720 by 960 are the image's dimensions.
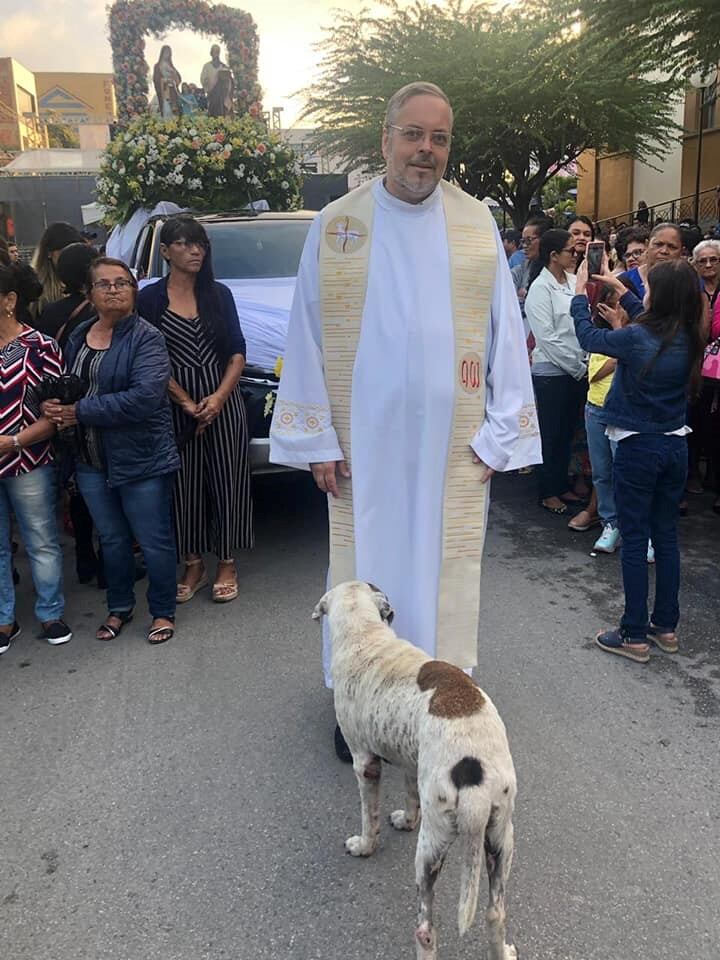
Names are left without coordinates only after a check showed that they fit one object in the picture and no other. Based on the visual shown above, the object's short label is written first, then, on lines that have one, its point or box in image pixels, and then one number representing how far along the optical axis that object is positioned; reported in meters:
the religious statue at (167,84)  10.90
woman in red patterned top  3.87
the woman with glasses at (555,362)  5.48
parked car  5.01
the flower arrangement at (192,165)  7.40
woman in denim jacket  3.49
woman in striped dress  4.31
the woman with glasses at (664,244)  4.55
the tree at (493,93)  17.73
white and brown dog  1.90
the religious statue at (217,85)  10.85
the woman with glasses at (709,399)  5.38
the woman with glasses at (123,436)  3.85
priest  2.71
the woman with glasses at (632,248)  6.25
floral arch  10.77
